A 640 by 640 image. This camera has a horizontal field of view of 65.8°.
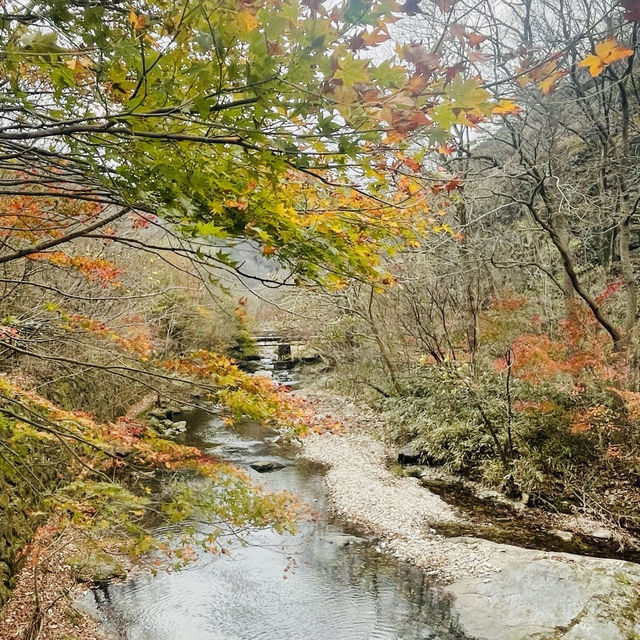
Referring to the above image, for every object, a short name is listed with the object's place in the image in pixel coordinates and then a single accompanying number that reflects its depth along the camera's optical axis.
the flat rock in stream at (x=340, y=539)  7.73
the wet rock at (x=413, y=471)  10.20
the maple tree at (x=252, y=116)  1.41
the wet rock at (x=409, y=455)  10.80
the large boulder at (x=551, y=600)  5.09
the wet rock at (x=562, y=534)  7.01
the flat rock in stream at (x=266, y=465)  11.12
